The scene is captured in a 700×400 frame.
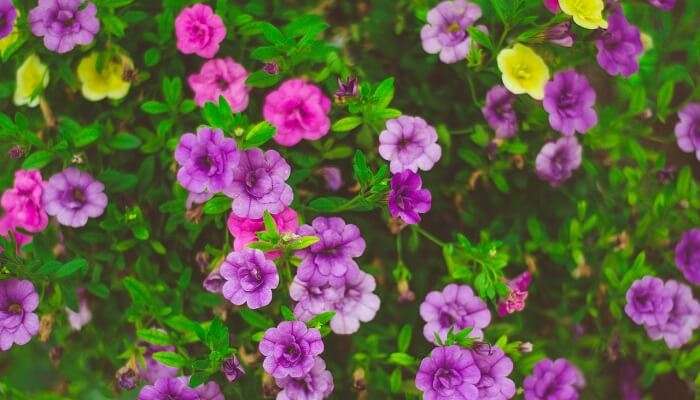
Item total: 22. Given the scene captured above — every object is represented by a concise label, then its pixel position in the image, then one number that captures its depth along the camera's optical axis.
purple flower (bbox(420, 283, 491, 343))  0.55
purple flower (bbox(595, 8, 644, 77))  0.56
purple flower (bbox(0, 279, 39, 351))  0.52
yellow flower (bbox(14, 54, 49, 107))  0.58
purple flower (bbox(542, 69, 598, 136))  0.57
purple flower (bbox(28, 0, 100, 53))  0.55
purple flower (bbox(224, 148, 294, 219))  0.51
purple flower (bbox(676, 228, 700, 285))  0.59
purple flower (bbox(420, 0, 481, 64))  0.57
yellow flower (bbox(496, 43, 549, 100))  0.55
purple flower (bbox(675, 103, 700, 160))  0.60
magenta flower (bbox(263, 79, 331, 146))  0.56
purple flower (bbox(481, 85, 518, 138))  0.59
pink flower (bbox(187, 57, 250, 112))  0.57
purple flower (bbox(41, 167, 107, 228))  0.56
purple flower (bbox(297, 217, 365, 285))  0.52
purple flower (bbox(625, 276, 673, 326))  0.57
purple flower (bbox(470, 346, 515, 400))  0.53
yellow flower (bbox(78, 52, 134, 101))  0.58
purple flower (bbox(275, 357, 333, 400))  0.53
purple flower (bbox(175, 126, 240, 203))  0.51
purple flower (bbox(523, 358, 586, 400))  0.57
